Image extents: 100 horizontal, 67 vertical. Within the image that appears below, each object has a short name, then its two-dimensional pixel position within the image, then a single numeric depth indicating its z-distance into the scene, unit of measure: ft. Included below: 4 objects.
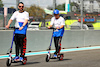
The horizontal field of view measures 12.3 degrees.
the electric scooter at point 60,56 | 53.81
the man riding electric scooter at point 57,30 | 53.51
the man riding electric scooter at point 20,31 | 46.58
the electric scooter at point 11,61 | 43.78
